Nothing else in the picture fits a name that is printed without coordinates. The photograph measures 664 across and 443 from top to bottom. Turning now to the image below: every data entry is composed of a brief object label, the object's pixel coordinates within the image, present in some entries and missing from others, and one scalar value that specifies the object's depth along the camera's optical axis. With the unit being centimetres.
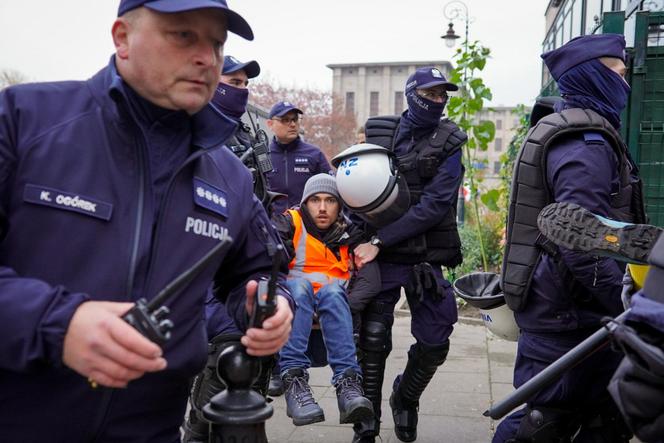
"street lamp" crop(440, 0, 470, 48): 1404
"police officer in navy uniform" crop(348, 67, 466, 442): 449
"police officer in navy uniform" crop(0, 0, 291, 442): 168
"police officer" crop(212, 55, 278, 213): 461
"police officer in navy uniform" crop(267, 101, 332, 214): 681
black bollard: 173
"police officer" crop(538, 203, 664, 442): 159
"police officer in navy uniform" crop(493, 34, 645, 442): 308
